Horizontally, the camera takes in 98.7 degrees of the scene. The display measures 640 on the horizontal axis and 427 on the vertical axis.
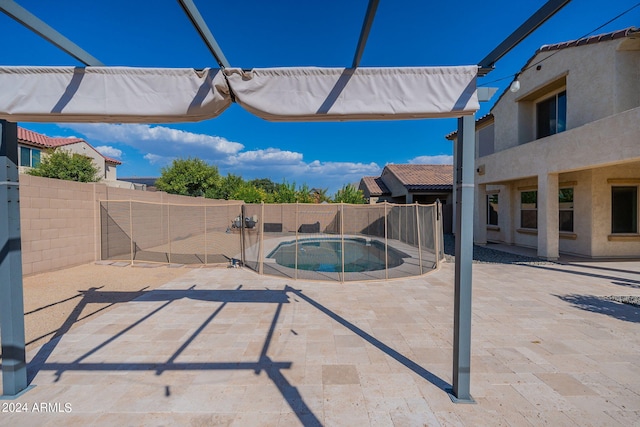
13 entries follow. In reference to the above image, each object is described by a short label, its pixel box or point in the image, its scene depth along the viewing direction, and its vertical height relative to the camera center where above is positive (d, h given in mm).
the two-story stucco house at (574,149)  7598 +1945
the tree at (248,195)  23064 +1432
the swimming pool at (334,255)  10195 -1925
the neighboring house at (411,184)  18562 +1983
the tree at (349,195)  20234 +1229
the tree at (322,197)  24219 +1289
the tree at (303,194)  21969 +1419
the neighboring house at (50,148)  17734 +4758
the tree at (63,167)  15820 +2627
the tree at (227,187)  27312 +2600
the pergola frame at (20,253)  2275 -296
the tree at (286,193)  21797 +1482
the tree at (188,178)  25719 +3183
